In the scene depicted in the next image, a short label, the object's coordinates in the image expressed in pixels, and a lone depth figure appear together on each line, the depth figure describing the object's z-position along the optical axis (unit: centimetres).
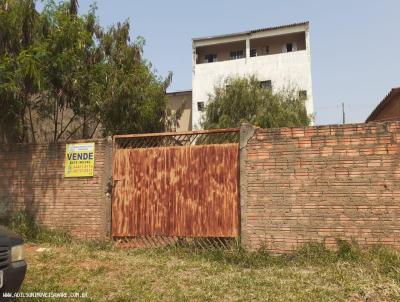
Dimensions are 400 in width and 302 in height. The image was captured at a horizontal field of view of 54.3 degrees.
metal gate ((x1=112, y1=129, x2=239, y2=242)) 689
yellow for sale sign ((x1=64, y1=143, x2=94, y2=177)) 780
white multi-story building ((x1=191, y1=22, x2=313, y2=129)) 2369
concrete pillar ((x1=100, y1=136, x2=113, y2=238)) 755
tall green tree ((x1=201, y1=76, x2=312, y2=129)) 1773
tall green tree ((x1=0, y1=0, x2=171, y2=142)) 818
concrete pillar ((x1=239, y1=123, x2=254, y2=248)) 668
